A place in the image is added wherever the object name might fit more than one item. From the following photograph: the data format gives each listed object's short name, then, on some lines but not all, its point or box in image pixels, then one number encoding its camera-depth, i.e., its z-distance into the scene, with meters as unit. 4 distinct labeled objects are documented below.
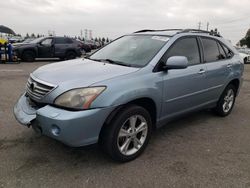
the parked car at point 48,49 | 11.72
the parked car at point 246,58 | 17.40
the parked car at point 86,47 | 20.89
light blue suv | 2.11
